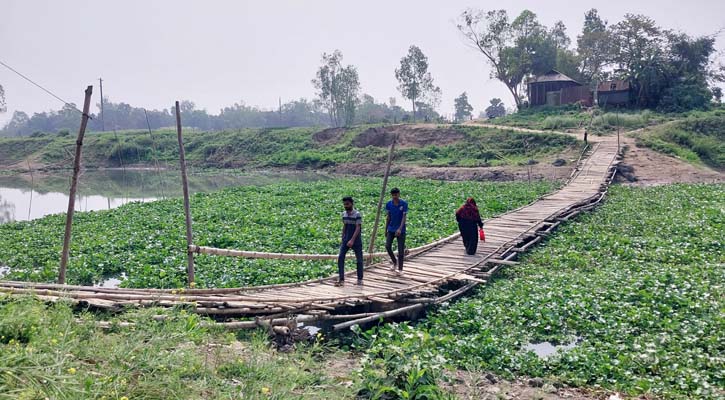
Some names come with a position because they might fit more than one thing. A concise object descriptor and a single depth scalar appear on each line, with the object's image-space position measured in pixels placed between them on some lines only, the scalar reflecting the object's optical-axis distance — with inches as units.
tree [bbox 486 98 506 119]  2770.7
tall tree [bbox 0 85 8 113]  2340.3
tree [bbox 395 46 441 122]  2380.7
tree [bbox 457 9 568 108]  1916.8
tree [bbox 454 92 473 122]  3425.2
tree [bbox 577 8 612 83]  1909.4
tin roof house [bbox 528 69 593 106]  1784.0
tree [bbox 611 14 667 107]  1585.9
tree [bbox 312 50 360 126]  2564.0
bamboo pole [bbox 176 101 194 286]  363.3
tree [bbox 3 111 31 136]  5189.0
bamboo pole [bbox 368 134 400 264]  444.8
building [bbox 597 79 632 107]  1691.7
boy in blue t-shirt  390.0
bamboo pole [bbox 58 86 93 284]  330.6
